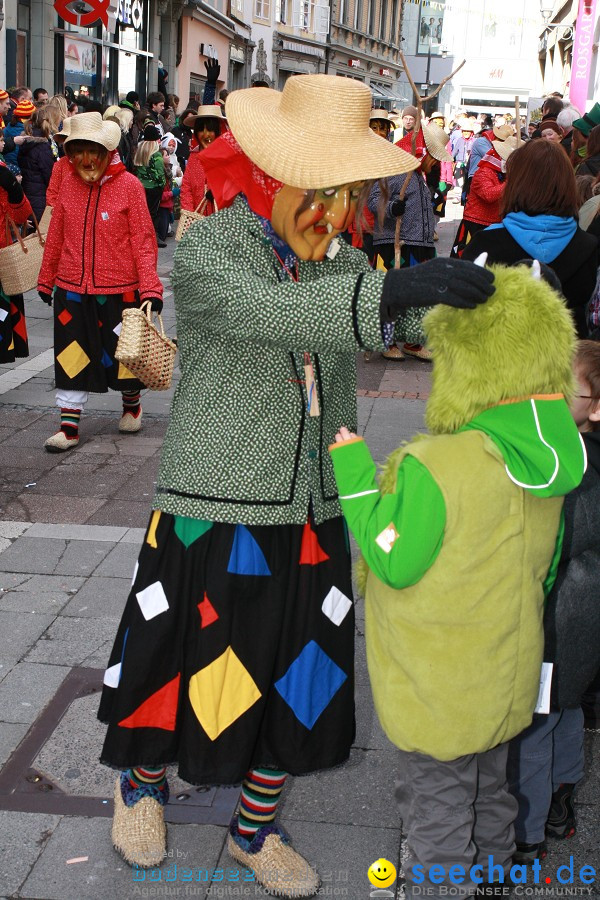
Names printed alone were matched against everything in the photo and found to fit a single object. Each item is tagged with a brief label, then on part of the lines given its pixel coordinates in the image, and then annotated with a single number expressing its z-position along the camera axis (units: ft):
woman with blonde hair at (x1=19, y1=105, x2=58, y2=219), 39.19
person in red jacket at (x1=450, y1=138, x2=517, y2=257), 26.96
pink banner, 68.03
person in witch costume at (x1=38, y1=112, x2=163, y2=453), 19.15
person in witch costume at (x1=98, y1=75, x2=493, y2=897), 7.57
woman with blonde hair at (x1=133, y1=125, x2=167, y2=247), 44.24
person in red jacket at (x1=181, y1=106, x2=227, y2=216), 28.48
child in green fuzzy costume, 6.75
